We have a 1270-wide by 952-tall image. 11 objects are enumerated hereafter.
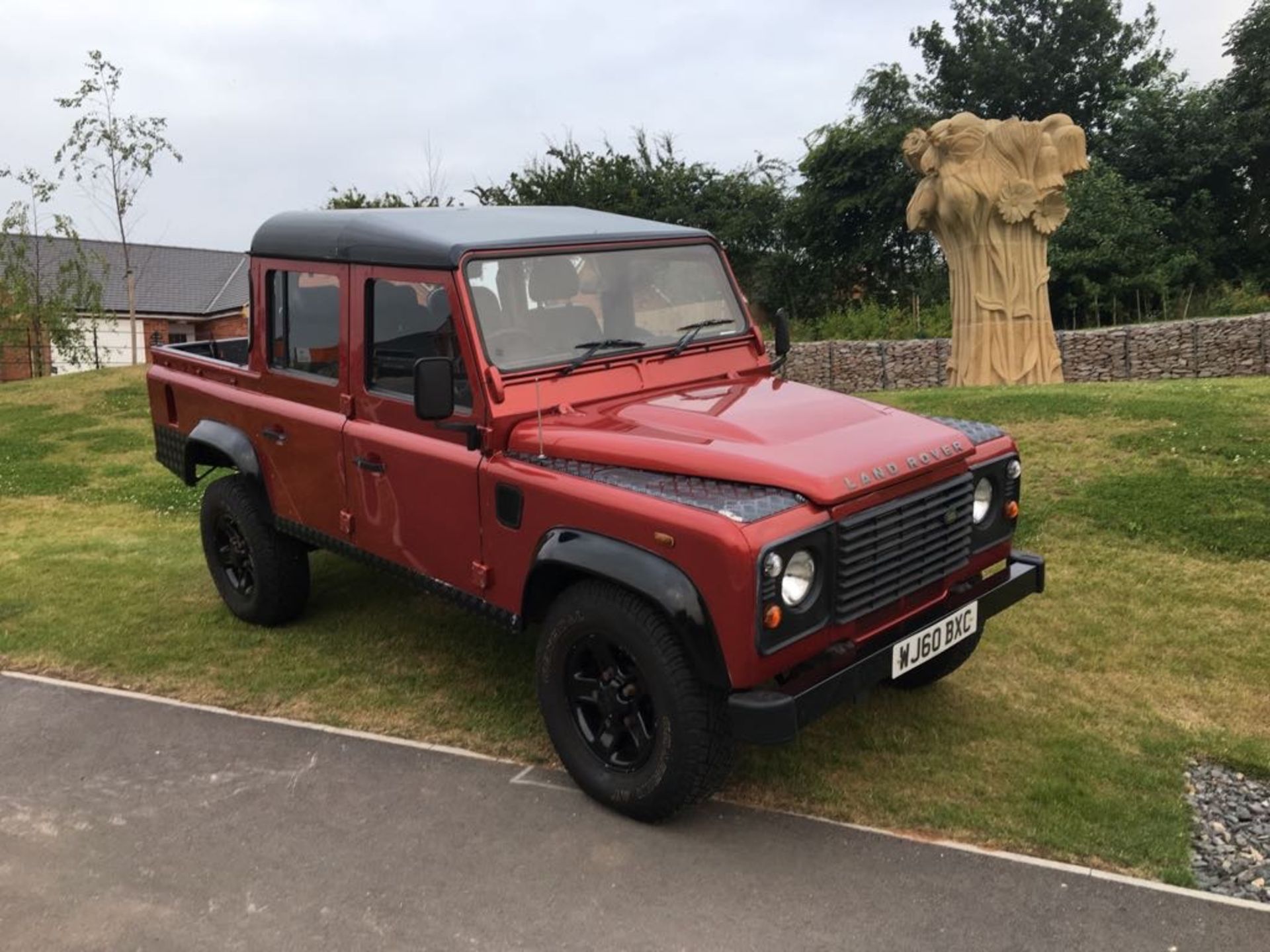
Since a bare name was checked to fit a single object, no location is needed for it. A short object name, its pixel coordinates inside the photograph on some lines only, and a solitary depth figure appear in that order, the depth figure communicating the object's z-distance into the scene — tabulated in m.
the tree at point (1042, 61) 35.56
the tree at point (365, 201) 30.03
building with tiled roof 40.25
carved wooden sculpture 15.43
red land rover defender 3.21
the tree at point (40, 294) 24.95
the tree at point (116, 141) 22.91
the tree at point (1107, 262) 24.34
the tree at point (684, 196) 35.47
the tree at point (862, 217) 32.38
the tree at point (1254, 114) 28.80
